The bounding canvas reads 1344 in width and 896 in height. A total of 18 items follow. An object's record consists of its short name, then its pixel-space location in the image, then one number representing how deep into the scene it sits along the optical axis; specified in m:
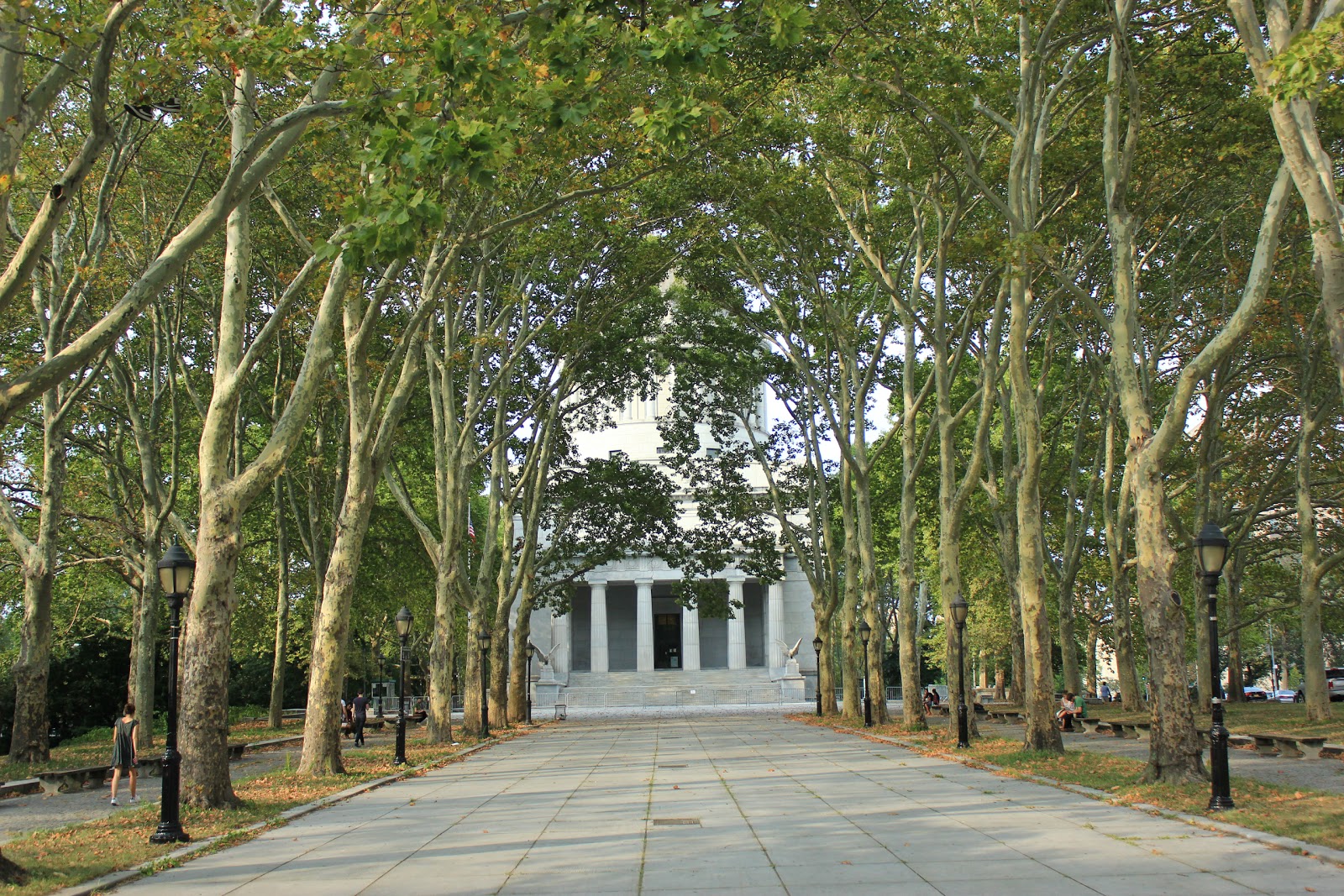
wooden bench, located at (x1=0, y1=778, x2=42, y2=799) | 17.20
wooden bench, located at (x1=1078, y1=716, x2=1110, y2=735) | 28.57
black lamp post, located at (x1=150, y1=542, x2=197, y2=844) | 11.41
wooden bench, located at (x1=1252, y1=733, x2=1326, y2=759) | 19.39
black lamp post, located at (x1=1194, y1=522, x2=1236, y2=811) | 11.80
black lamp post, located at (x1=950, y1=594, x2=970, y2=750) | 22.00
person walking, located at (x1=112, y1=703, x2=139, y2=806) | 16.48
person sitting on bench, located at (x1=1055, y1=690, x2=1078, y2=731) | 28.78
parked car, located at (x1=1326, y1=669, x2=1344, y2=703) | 50.99
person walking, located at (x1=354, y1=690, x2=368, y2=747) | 30.00
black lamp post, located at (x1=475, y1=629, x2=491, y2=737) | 29.73
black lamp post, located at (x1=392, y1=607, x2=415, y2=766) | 20.81
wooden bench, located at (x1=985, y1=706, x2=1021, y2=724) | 35.39
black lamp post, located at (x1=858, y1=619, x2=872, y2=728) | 30.50
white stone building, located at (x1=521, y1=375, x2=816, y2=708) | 61.69
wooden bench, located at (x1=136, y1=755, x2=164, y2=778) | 20.70
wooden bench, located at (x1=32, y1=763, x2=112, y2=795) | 17.82
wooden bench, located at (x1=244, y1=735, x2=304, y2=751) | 26.69
